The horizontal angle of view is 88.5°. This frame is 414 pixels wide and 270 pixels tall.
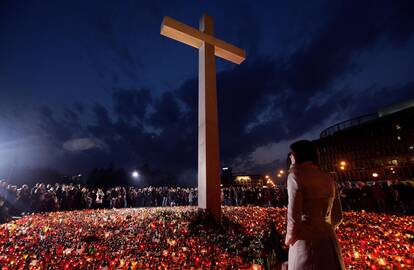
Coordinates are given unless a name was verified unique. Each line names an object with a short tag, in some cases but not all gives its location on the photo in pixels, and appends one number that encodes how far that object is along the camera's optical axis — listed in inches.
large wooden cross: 267.1
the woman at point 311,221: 81.5
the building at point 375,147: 1189.7
